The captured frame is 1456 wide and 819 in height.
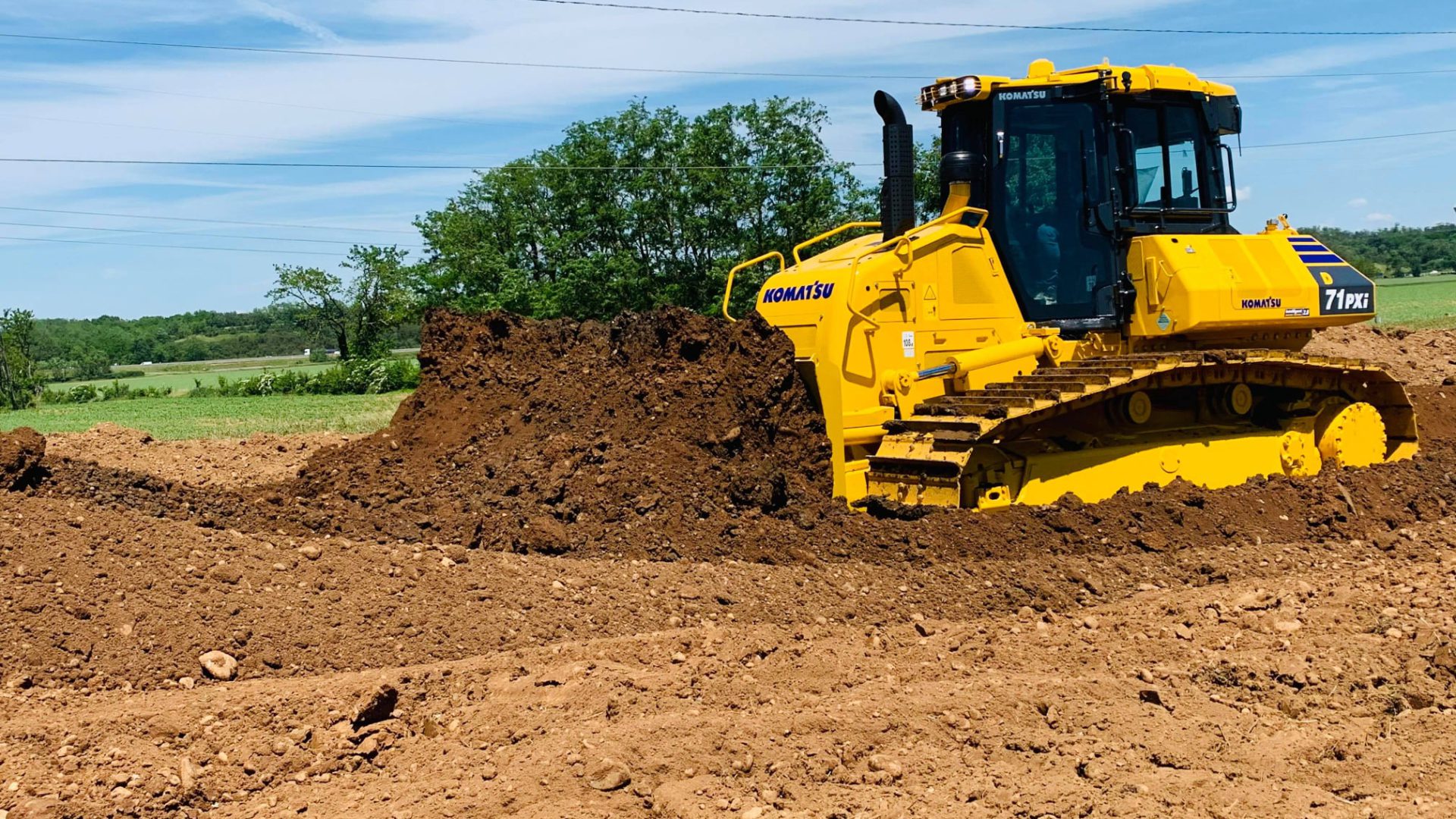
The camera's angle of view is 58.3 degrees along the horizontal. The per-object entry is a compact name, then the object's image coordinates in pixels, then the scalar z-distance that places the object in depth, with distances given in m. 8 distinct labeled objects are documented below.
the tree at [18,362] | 46.44
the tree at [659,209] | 37.62
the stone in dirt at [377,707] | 5.48
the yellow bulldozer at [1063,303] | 9.01
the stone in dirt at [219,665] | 6.06
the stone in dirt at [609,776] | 4.87
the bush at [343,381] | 42.03
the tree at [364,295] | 54.03
